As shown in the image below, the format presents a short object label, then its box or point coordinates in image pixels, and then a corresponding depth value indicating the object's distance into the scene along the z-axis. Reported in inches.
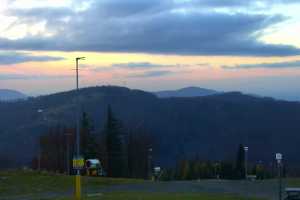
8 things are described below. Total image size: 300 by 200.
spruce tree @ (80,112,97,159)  3171.8
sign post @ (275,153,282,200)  1079.5
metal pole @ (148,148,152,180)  3566.2
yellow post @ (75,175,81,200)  1077.1
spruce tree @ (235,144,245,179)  3540.8
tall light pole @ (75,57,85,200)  1080.8
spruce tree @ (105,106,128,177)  3336.6
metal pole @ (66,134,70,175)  2800.9
